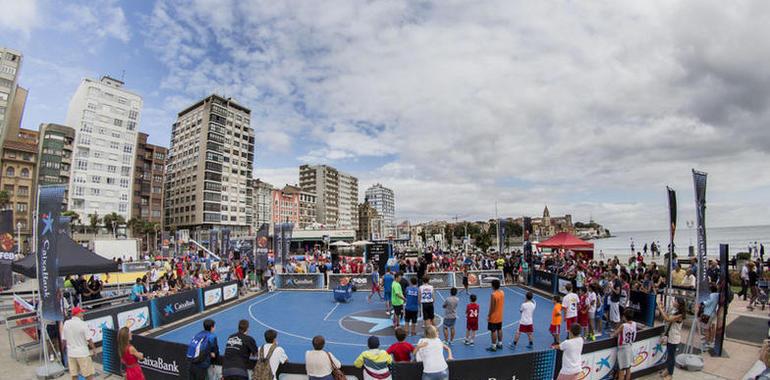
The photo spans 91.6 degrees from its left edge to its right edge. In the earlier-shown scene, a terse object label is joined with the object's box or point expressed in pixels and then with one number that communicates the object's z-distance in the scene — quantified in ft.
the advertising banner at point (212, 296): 59.98
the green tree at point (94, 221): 219.61
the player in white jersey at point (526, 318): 36.14
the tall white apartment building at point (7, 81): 208.74
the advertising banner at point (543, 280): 67.74
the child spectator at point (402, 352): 22.63
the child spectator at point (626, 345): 26.22
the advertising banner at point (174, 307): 48.81
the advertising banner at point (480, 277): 80.48
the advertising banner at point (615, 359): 25.76
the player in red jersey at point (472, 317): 36.99
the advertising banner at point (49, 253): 32.81
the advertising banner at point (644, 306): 43.09
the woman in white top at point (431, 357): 20.90
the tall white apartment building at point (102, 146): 230.27
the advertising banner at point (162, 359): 26.16
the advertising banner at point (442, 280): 79.71
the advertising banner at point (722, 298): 33.78
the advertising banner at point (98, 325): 37.93
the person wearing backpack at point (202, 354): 23.44
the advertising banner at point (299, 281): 81.66
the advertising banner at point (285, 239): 95.91
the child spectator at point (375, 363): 20.80
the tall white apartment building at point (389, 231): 620.16
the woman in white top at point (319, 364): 20.90
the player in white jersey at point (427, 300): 39.37
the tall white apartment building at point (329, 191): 458.13
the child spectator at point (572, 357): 22.86
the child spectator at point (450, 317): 36.63
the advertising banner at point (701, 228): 34.99
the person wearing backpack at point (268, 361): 21.70
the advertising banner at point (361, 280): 78.59
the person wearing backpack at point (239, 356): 22.08
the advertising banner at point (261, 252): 81.10
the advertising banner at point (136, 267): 111.14
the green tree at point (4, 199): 189.06
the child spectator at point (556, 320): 36.37
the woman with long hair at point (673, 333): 28.68
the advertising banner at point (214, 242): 142.24
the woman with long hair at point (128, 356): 23.73
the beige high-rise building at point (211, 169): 287.89
